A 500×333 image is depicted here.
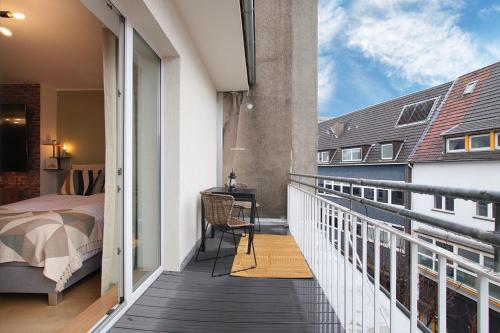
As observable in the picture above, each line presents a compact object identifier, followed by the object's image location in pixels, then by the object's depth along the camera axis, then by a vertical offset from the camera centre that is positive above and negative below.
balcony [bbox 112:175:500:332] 0.83 -0.68
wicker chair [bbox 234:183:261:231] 4.36 -0.59
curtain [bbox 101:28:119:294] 2.09 +0.03
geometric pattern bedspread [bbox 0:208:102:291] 2.13 -0.59
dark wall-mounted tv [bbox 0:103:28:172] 4.75 +0.52
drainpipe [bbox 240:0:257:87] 2.63 +1.54
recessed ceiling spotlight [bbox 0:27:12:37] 2.96 +1.48
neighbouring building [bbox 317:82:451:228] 11.75 +1.61
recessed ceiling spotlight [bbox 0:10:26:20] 2.56 +1.46
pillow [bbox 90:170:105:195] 4.19 -0.27
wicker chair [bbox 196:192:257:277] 2.89 -0.46
